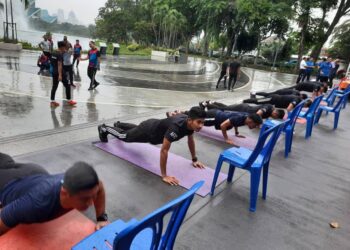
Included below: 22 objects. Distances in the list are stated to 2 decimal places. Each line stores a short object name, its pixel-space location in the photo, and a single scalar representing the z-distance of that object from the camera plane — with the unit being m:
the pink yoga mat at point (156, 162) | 3.93
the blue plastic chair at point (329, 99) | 9.12
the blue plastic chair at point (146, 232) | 1.36
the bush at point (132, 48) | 36.06
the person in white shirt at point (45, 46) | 12.04
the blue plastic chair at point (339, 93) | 11.62
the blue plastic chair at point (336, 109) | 7.79
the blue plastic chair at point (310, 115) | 6.48
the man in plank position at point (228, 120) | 4.76
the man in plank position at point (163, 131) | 3.48
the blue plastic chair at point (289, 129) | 5.30
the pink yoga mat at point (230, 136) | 5.75
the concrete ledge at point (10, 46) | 17.83
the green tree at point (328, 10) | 26.59
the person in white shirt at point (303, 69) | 15.36
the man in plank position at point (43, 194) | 1.57
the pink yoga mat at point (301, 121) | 8.00
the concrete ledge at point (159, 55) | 29.38
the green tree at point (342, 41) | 36.68
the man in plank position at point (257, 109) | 6.12
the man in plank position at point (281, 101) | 7.54
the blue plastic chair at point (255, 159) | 3.22
